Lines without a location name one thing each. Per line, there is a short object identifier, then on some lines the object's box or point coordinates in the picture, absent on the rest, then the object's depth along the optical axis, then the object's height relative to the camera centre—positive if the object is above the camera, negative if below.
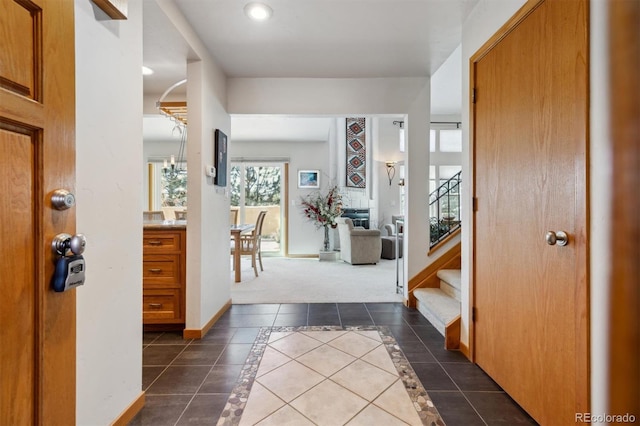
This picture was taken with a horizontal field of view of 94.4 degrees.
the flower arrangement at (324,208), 6.11 +0.04
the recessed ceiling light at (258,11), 2.00 +1.38
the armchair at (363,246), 5.43 -0.66
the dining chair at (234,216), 5.77 -0.13
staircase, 2.18 -0.84
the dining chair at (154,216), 4.50 -0.11
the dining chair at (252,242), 4.62 -0.52
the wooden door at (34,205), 0.63 +0.01
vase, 6.16 -0.61
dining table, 4.07 -0.57
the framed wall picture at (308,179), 6.46 +0.67
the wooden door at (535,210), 1.19 +0.00
